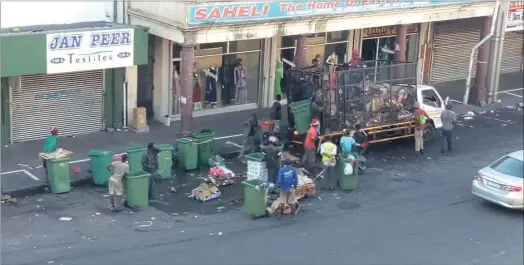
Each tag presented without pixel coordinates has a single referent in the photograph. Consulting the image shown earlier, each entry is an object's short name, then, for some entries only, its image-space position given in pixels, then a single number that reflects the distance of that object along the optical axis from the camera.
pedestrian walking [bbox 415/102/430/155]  23.69
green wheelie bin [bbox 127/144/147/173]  20.33
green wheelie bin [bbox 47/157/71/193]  19.48
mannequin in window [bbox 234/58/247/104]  27.36
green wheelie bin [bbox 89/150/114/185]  20.05
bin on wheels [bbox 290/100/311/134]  22.98
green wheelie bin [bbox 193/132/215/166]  21.89
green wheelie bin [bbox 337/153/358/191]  20.38
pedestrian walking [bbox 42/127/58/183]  19.91
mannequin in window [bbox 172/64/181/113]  26.00
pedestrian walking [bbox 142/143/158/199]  19.30
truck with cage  22.92
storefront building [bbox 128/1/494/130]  23.22
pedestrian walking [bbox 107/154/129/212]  18.44
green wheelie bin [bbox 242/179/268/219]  18.31
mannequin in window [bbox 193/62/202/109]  26.50
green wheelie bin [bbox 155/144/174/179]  20.64
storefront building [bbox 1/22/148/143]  21.61
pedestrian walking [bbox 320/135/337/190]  20.44
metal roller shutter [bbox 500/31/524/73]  35.16
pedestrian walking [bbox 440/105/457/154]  23.83
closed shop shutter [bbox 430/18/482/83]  32.50
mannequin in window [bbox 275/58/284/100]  28.47
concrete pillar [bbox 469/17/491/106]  30.06
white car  18.56
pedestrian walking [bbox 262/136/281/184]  20.14
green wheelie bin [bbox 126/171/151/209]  18.53
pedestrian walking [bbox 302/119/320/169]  21.52
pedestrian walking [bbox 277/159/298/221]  18.17
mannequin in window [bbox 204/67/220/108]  26.97
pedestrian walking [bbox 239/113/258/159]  22.39
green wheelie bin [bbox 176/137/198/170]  21.58
